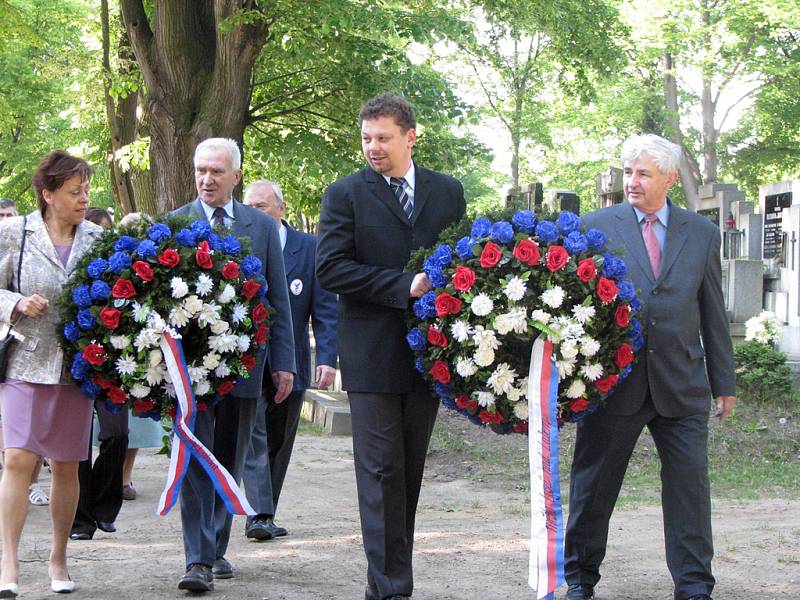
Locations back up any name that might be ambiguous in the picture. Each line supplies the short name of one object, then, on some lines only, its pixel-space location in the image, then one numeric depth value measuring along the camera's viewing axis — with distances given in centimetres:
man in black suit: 491
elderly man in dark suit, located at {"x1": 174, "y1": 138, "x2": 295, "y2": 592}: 544
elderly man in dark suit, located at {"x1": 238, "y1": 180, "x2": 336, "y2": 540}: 745
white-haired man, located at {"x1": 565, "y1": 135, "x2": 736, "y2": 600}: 511
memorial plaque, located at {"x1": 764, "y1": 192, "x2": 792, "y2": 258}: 1948
